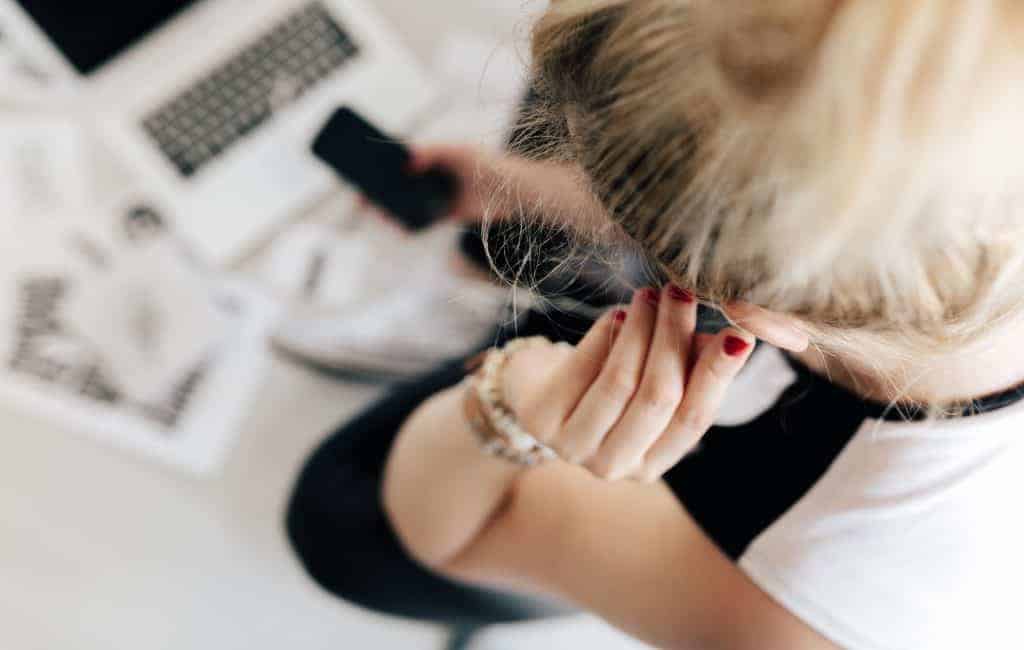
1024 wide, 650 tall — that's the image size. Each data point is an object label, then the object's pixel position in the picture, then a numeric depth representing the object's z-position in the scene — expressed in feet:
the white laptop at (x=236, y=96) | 2.39
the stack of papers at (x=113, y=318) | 2.71
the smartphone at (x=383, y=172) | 2.45
